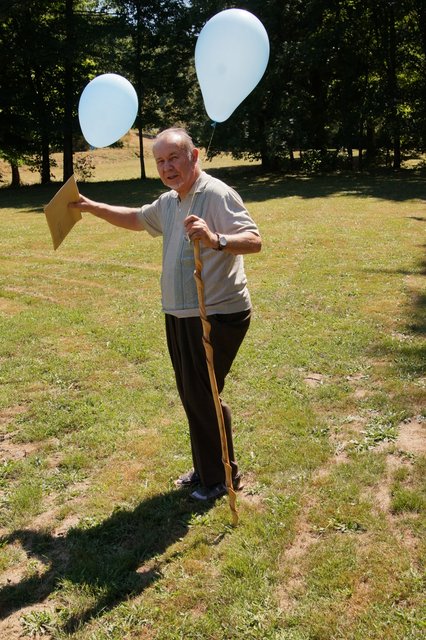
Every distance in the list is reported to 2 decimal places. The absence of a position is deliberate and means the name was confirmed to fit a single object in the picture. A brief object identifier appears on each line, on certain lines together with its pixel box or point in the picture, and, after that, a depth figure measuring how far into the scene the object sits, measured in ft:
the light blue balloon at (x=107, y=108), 11.10
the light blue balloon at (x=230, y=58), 9.48
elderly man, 9.36
